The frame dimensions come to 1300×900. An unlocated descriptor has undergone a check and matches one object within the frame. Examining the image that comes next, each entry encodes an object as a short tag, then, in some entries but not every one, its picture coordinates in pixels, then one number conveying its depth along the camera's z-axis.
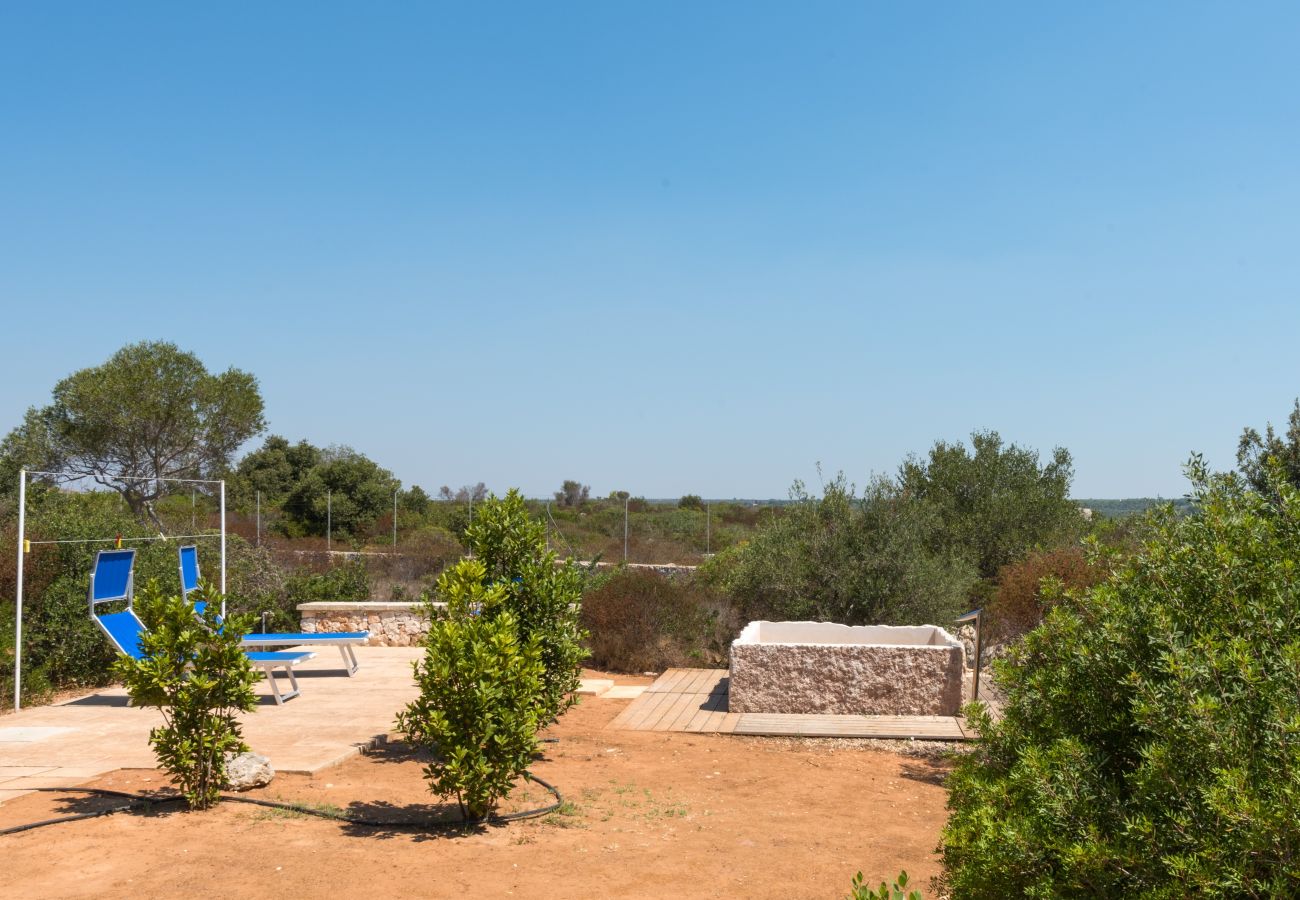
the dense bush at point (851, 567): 12.05
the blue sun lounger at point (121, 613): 9.13
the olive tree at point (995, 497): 15.89
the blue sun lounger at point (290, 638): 10.32
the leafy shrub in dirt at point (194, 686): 5.64
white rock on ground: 6.05
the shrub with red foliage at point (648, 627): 12.25
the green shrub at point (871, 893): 2.19
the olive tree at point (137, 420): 22.00
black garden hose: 5.52
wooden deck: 8.47
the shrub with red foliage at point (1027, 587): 10.25
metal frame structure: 8.68
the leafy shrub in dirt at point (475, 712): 5.37
